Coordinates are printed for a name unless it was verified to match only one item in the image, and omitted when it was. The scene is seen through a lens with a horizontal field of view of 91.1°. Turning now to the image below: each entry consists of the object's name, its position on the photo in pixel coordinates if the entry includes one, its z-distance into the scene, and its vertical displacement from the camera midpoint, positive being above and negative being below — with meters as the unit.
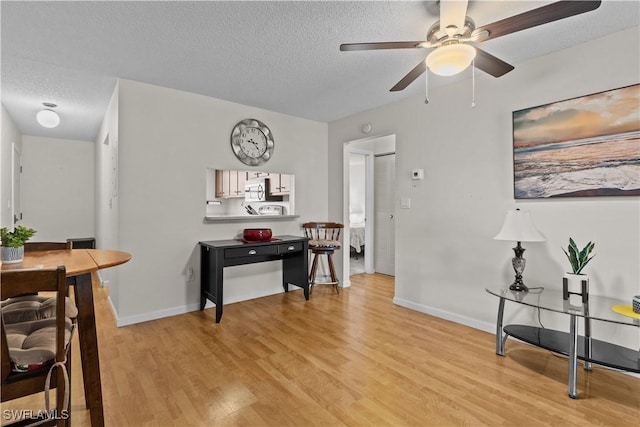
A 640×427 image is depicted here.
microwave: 3.83 +0.28
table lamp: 2.31 -0.17
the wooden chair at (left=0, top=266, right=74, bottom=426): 1.04 -0.51
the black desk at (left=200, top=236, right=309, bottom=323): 3.10 -0.50
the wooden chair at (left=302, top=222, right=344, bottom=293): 4.01 -0.37
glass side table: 1.87 -0.90
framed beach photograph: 2.14 +0.48
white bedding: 5.97 -0.47
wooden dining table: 1.51 -0.54
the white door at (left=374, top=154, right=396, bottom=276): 5.21 -0.05
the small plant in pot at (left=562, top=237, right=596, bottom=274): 2.14 -0.31
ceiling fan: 1.56 +0.96
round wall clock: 3.70 +0.87
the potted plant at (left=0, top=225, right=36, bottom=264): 1.55 -0.14
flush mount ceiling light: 3.60 +1.11
